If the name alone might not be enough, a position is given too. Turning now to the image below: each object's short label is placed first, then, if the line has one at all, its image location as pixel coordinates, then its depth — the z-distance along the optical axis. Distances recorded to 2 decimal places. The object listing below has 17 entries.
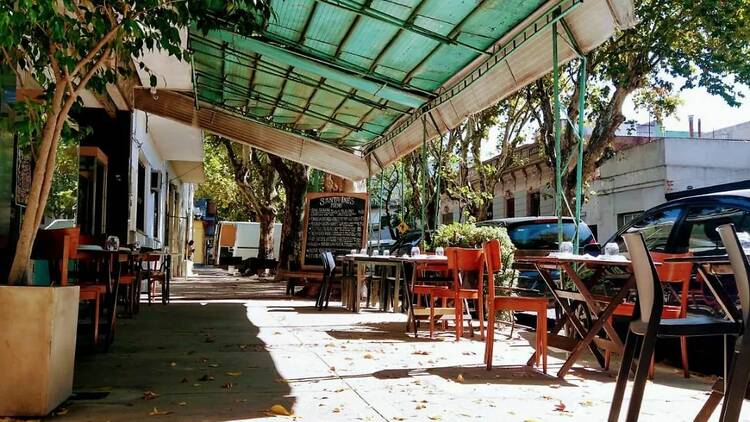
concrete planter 3.88
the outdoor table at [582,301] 5.28
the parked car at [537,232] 11.35
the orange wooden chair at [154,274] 10.44
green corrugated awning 7.32
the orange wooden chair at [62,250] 5.34
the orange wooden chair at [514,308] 5.64
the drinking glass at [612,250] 5.86
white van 36.16
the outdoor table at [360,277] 9.45
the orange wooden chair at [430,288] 7.57
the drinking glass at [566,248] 6.12
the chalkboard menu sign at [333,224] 14.70
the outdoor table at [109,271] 6.30
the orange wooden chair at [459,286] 7.20
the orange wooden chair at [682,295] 5.09
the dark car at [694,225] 6.22
